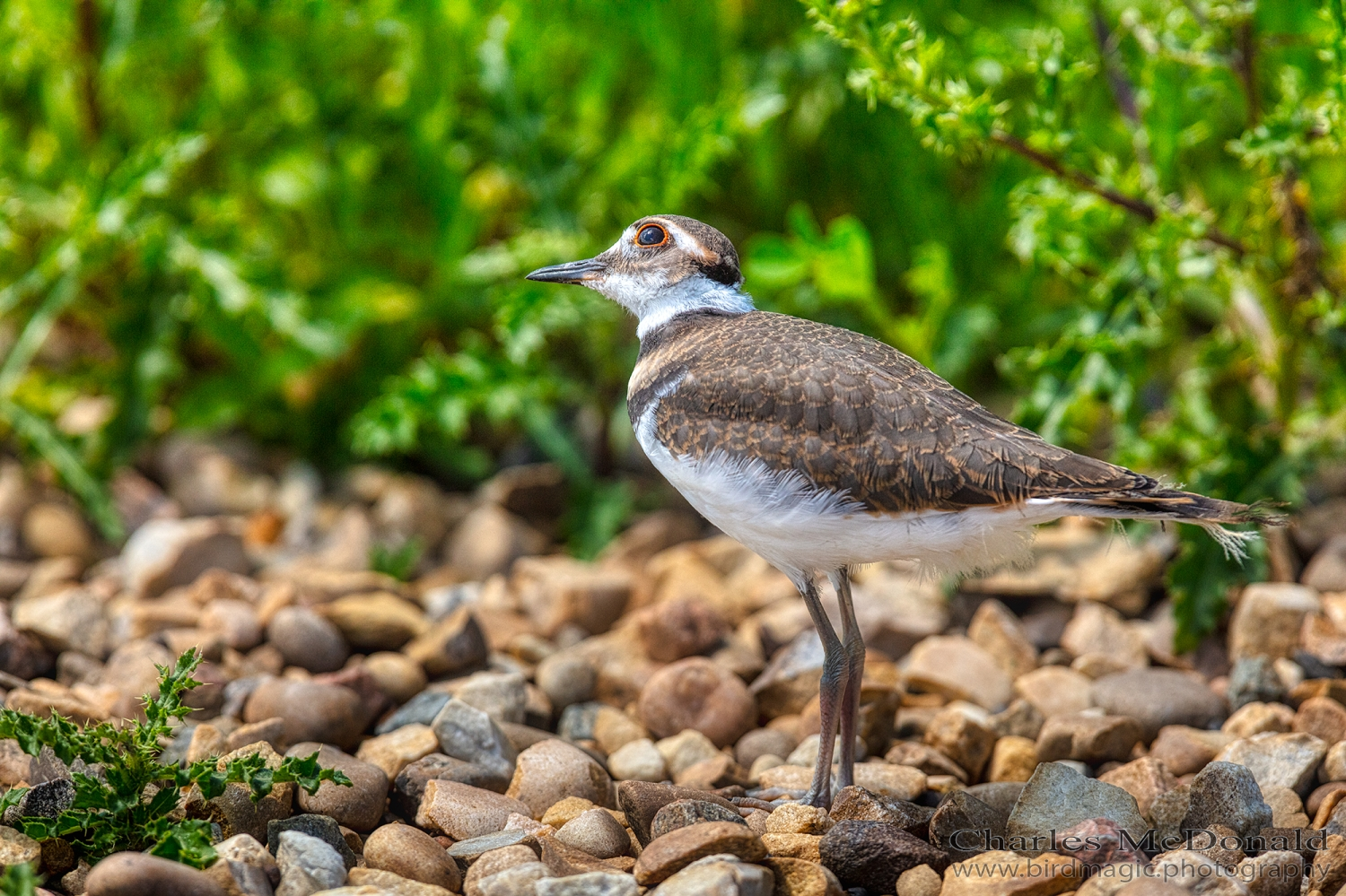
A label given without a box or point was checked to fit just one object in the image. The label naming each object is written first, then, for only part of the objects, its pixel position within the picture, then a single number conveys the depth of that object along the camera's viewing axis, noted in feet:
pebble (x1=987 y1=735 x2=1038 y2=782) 26.76
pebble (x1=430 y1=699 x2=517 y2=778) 25.66
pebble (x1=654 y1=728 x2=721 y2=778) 27.48
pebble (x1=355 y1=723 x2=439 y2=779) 25.35
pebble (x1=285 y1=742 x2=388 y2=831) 22.48
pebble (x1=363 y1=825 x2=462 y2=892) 20.63
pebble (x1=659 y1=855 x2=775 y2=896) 18.42
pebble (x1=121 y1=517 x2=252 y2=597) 36.35
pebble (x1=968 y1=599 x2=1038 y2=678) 32.22
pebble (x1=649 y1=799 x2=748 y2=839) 21.76
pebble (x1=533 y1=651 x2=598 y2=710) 30.60
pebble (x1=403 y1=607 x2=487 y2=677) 31.12
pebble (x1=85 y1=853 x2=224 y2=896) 17.89
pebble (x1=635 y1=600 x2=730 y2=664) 31.99
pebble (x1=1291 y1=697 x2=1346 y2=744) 26.40
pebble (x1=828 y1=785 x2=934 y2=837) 22.81
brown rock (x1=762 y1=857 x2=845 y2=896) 19.76
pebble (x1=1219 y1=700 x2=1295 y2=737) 26.78
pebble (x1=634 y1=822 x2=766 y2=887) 19.67
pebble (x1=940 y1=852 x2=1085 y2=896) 19.57
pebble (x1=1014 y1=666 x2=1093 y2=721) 29.68
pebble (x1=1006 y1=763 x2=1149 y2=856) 22.54
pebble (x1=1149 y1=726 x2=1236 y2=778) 26.11
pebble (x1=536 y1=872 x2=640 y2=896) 18.88
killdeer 22.53
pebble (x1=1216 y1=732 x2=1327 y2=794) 24.57
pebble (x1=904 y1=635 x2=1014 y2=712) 30.53
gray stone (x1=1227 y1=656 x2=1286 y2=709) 28.63
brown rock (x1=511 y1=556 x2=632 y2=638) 35.17
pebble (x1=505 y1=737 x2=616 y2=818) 24.27
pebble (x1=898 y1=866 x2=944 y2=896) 20.35
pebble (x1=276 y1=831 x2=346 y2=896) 19.66
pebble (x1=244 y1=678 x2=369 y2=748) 26.14
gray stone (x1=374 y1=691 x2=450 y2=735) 27.55
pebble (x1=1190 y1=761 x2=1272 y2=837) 22.58
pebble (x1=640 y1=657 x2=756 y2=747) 28.91
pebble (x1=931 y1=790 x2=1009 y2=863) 22.43
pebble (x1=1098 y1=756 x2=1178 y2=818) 24.26
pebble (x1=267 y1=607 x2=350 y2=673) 30.73
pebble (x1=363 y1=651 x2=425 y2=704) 29.58
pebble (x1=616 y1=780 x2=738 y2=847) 22.54
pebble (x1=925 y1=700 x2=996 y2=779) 27.07
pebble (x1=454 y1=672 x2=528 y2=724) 28.43
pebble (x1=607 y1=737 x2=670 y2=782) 26.78
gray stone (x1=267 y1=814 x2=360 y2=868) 21.39
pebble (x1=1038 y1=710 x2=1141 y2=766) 26.53
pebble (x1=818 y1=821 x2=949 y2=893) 20.76
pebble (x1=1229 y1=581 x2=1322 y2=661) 30.76
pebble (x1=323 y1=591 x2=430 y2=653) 32.09
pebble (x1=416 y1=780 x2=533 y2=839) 22.66
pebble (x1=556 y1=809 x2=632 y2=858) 21.91
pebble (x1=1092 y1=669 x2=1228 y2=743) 28.27
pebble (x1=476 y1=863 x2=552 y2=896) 19.38
